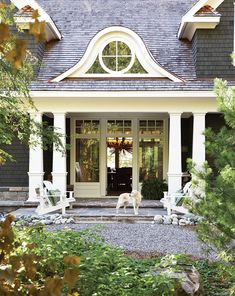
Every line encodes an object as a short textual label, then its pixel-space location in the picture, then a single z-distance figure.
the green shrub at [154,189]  14.16
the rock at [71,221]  10.83
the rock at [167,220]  10.80
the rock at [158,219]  10.84
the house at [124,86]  12.69
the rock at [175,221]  10.72
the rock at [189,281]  4.83
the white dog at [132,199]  11.46
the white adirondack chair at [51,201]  11.38
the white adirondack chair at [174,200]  11.22
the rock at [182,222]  10.68
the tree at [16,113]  5.70
